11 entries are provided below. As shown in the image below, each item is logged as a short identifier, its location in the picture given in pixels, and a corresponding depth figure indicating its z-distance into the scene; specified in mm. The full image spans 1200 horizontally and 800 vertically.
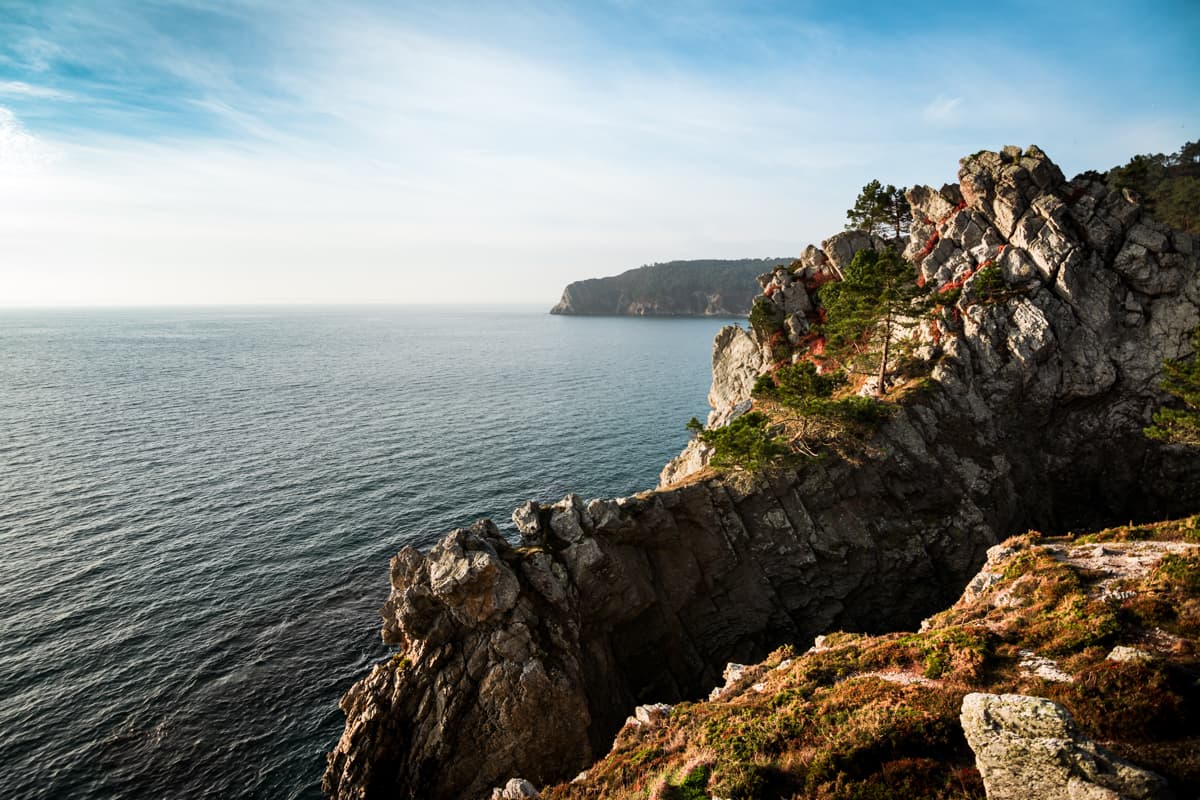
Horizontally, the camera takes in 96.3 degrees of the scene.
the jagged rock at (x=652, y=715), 27594
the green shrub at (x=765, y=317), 74688
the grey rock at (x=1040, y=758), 13484
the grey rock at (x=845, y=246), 73812
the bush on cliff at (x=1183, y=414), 36469
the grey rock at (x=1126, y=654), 19875
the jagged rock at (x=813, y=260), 78250
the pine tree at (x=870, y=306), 52219
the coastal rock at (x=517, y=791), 25891
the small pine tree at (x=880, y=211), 77875
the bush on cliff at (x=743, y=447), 46344
